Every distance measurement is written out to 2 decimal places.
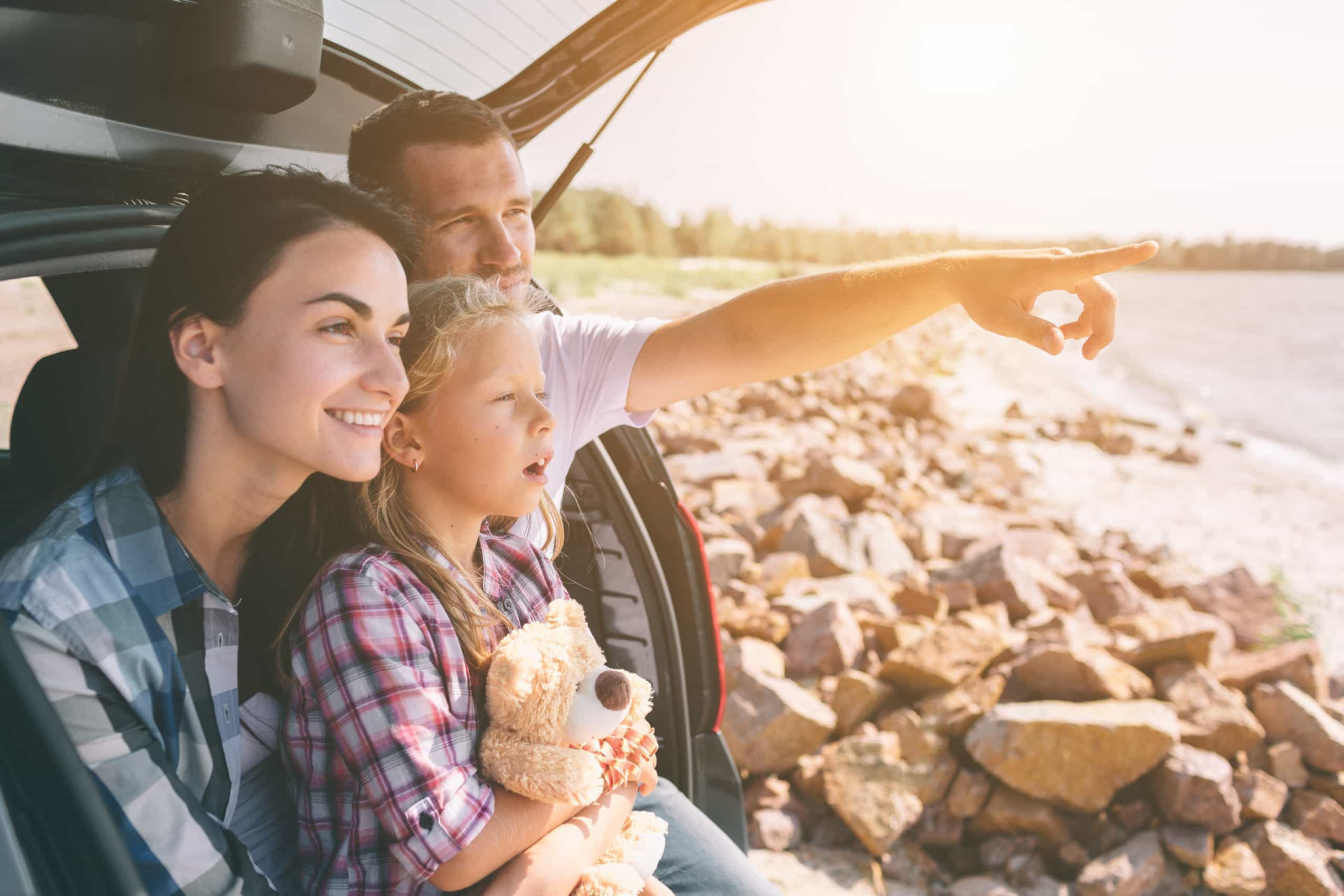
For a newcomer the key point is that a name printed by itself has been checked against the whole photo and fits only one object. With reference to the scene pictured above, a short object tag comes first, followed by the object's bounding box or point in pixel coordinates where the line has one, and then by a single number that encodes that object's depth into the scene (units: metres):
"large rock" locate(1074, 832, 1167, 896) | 2.85
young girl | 1.30
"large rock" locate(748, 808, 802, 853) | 3.15
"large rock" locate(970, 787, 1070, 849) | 3.04
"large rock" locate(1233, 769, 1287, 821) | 3.04
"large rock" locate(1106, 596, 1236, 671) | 3.55
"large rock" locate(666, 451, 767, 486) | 6.40
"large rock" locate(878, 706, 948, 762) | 3.25
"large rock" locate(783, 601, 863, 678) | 3.77
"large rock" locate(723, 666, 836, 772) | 3.34
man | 1.92
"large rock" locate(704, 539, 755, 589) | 4.55
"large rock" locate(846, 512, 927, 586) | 5.03
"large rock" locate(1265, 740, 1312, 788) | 3.18
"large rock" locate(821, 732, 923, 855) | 3.03
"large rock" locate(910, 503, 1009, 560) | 5.55
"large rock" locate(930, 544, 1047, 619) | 4.39
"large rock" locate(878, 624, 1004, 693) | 3.50
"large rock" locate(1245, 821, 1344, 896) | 2.83
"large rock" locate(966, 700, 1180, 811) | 3.04
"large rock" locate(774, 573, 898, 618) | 4.21
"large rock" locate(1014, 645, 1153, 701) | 3.34
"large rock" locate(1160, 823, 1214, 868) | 2.91
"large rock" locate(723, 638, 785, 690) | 3.59
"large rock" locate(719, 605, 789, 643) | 4.03
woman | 1.22
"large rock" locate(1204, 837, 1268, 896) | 2.86
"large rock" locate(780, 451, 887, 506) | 6.05
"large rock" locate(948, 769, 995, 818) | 3.12
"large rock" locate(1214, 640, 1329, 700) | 3.61
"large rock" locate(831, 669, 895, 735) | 3.52
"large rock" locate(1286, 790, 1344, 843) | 3.01
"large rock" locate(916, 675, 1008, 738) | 3.29
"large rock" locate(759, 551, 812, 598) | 4.64
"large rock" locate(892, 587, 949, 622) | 4.28
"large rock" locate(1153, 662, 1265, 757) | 3.24
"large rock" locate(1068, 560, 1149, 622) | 4.60
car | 1.08
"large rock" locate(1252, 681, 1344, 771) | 3.16
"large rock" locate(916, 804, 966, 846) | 3.12
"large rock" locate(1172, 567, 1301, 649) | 4.64
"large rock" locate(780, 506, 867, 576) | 4.88
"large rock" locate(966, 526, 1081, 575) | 5.38
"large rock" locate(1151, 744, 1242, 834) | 2.95
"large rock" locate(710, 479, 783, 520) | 5.59
